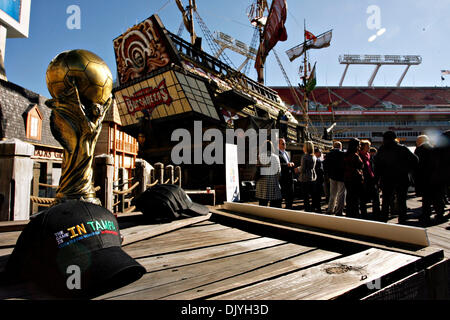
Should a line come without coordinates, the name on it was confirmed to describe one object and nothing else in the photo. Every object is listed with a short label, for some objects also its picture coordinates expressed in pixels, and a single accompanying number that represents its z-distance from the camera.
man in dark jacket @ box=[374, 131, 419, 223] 4.76
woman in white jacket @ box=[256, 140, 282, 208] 5.55
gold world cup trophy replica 2.15
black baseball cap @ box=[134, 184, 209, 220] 2.78
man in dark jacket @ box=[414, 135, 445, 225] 4.97
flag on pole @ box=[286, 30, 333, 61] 38.36
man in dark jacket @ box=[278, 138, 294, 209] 6.13
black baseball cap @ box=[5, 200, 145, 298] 1.15
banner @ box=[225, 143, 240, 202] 6.82
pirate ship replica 17.94
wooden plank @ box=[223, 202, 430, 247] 1.75
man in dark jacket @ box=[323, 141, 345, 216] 5.64
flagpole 39.02
